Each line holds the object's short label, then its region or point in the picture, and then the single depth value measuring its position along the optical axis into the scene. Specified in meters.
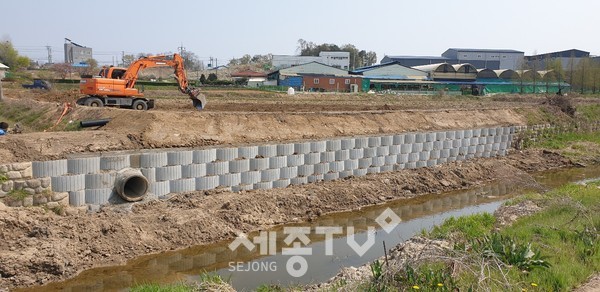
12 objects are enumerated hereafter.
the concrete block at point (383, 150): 14.21
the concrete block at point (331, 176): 12.88
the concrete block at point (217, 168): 10.62
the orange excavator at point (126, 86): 16.48
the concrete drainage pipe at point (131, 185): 9.23
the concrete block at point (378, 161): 14.09
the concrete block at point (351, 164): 13.39
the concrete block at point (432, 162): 15.85
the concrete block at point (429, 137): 15.64
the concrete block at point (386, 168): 14.34
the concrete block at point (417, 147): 15.25
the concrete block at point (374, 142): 13.94
